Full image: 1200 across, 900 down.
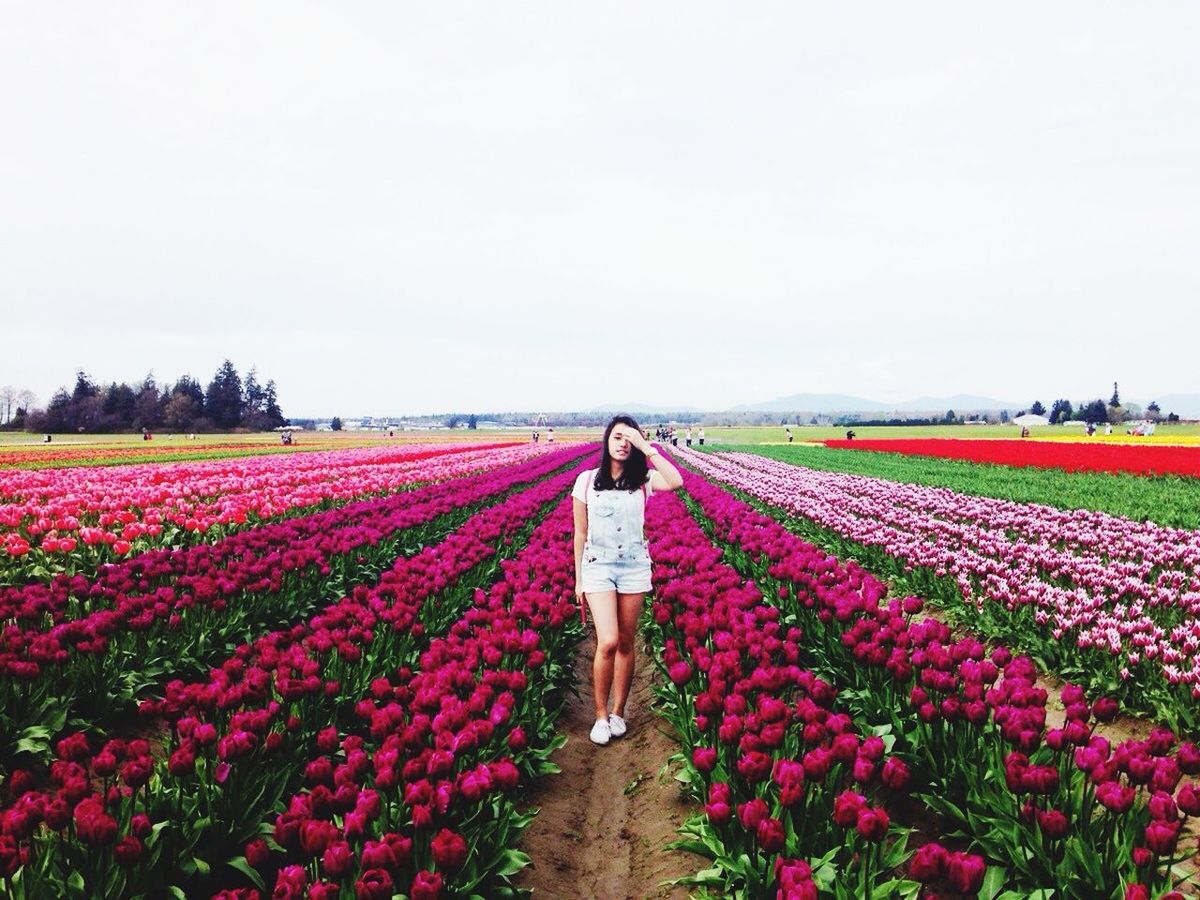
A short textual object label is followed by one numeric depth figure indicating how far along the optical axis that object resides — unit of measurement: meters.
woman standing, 5.50
